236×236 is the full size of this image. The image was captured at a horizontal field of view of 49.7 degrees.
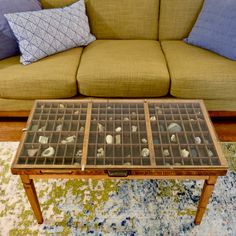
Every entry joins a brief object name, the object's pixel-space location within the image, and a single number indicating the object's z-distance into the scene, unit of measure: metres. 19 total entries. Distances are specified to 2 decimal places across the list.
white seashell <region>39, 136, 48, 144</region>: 1.12
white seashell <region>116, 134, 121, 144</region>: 1.13
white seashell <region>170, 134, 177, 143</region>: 1.13
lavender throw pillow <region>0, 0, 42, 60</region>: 1.68
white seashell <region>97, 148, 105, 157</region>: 1.07
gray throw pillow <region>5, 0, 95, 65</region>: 1.65
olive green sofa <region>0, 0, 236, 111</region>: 1.61
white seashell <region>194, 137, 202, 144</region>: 1.12
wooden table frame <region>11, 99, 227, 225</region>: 1.01
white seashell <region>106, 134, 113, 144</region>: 1.13
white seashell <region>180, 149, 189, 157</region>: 1.07
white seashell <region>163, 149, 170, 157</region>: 1.07
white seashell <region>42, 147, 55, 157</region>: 1.07
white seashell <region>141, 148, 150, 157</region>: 1.07
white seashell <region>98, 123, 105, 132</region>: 1.19
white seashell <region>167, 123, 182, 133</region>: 1.18
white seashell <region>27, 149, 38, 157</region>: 1.07
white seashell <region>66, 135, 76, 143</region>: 1.14
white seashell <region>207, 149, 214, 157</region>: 1.07
